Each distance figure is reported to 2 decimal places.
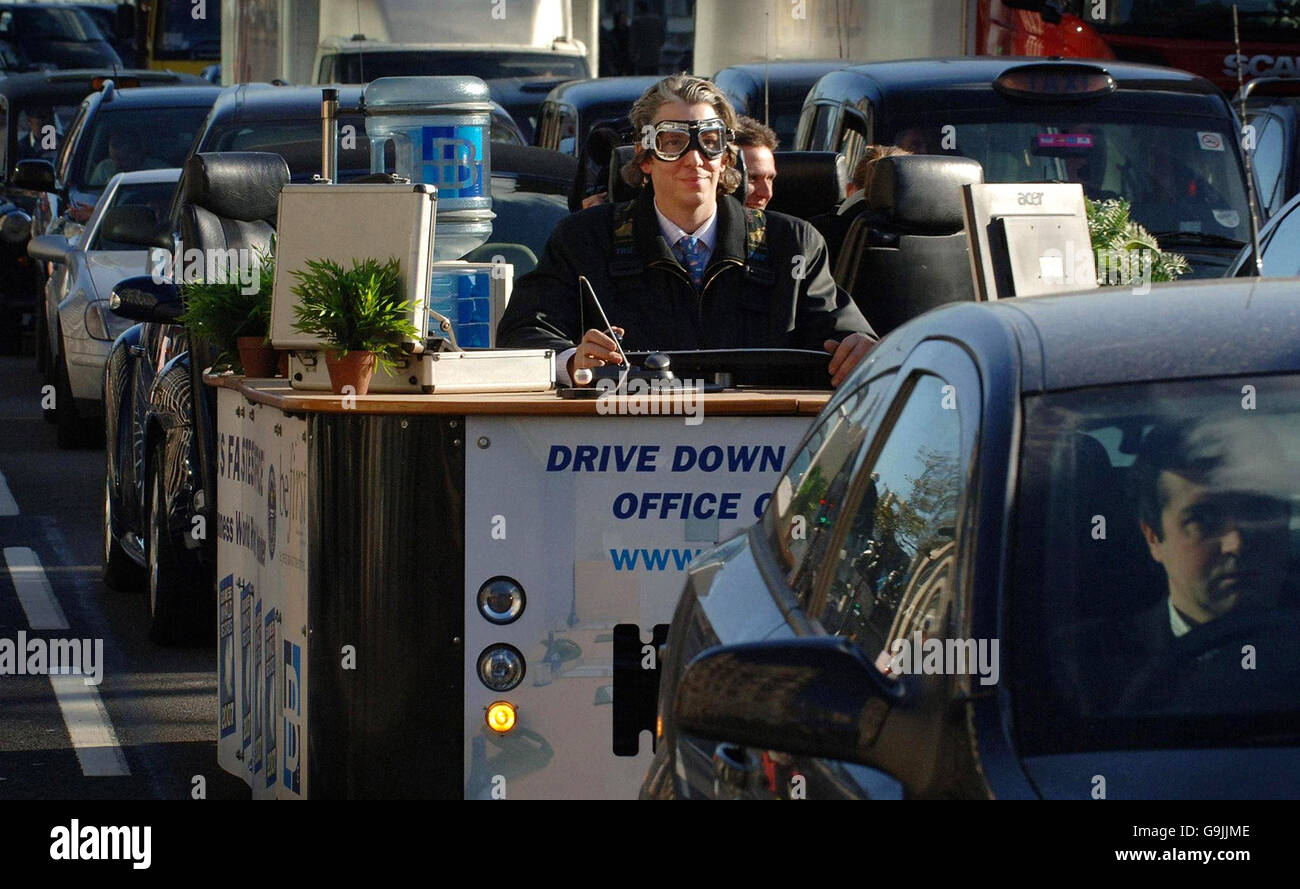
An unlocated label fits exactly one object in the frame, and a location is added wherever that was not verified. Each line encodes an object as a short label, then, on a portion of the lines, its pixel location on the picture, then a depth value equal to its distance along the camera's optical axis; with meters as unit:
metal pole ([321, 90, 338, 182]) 12.90
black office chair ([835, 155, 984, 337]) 15.18
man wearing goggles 13.28
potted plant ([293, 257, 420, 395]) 10.85
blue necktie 13.44
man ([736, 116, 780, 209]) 16.33
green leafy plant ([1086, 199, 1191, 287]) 13.66
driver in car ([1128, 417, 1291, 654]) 6.16
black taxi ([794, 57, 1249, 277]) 22.38
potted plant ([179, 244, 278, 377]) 12.76
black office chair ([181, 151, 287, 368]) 17.72
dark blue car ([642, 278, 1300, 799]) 5.81
